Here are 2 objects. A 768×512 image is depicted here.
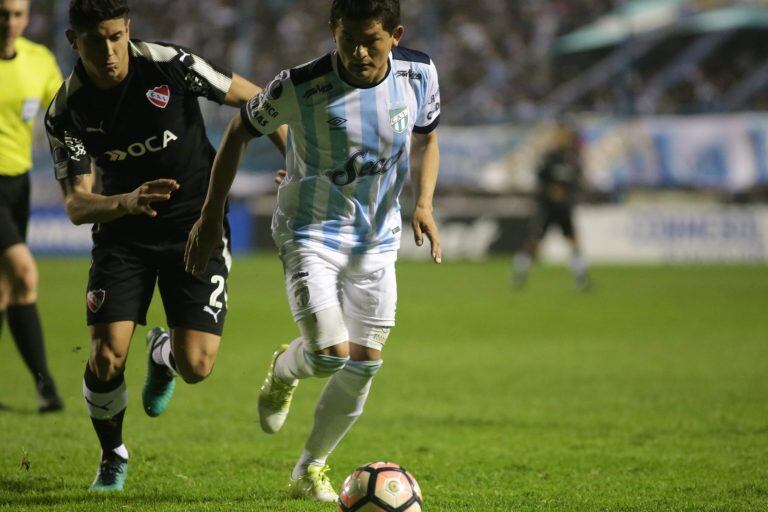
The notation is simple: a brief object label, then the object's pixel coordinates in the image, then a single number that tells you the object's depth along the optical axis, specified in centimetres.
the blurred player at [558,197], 3294
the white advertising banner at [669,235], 4291
